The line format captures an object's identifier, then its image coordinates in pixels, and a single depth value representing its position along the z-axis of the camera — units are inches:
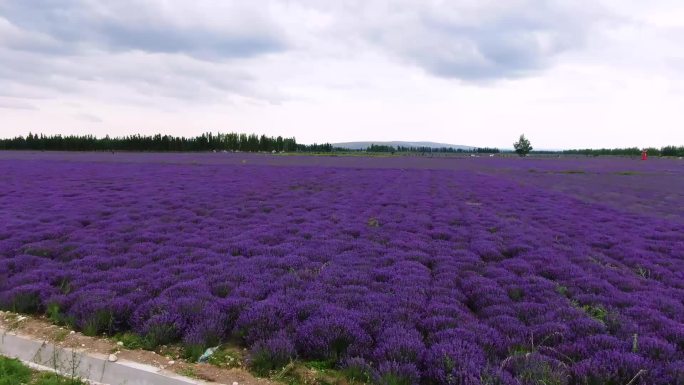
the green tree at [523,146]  7613.2
